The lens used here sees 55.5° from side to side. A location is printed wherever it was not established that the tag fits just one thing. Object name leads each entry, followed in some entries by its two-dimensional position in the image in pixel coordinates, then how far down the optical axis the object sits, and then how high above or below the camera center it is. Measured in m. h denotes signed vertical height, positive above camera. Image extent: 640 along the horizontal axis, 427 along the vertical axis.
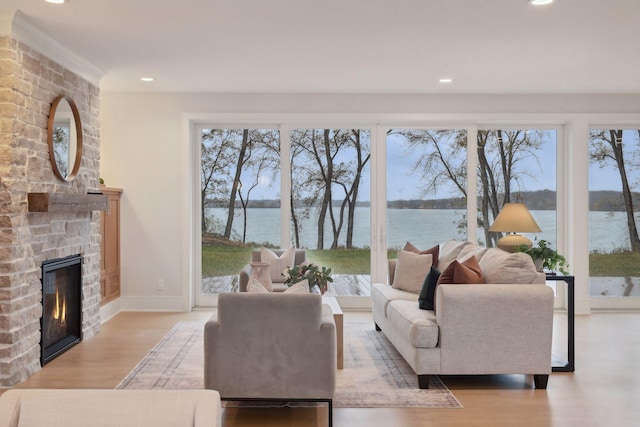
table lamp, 5.12 -0.10
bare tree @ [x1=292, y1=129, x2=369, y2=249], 7.43 +0.48
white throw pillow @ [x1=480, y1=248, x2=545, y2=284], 4.33 -0.42
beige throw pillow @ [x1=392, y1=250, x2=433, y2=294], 5.68 -0.54
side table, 4.67 -0.96
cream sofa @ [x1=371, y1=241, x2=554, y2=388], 4.16 -0.82
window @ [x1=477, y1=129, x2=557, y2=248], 7.51 +0.46
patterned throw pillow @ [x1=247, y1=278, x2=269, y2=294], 3.84 -0.47
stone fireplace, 4.29 +0.08
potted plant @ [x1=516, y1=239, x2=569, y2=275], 4.70 -0.35
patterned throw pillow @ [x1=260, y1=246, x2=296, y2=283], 6.52 -0.50
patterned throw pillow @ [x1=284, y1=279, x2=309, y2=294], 3.98 -0.49
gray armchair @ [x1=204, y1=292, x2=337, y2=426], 3.52 -0.78
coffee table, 4.60 -0.91
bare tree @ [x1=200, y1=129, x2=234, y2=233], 7.49 +0.64
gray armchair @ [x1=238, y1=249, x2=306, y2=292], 5.75 -0.54
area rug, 4.00 -1.20
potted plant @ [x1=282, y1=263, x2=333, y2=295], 5.08 -0.53
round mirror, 4.96 +0.67
